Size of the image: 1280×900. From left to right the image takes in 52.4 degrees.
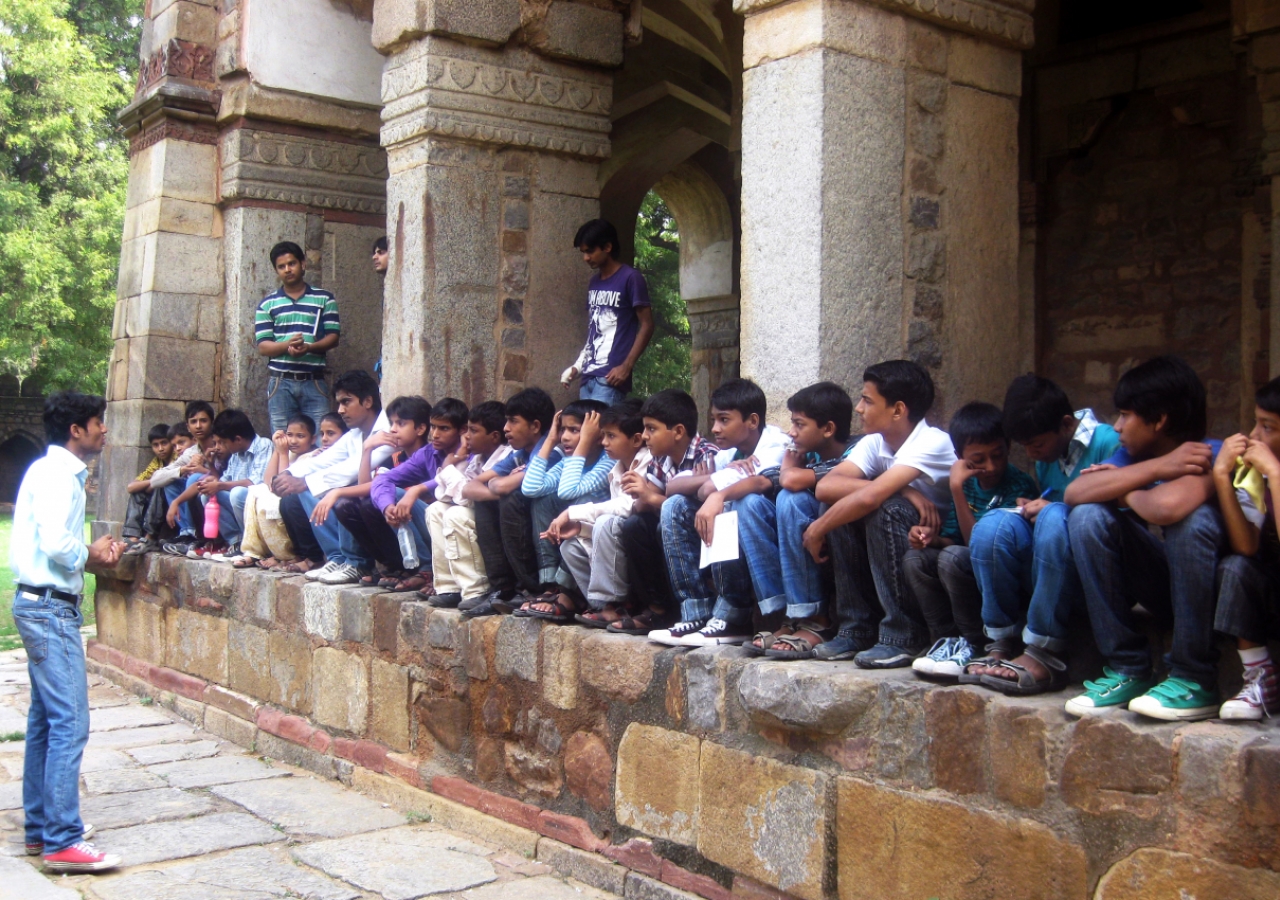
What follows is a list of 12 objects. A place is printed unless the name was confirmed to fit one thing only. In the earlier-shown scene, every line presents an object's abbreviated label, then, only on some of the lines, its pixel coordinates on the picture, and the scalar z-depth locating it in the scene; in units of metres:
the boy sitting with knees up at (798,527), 3.66
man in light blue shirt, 4.36
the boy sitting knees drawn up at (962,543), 3.24
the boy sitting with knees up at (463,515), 5.01
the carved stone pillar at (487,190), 5.95
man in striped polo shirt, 7.39
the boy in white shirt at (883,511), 3.43
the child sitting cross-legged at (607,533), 4.25
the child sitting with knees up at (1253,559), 2.66
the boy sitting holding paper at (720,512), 3.83
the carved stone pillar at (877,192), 4.01
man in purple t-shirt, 5.85
